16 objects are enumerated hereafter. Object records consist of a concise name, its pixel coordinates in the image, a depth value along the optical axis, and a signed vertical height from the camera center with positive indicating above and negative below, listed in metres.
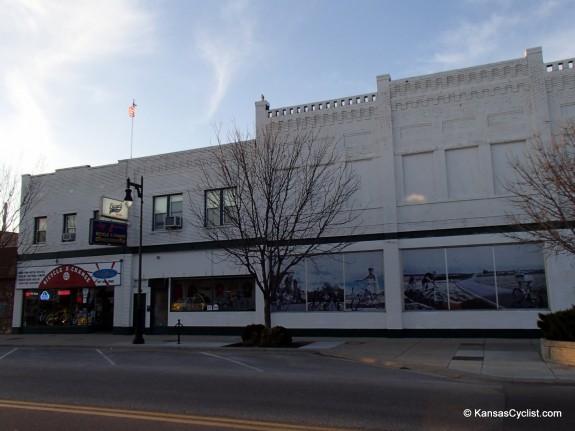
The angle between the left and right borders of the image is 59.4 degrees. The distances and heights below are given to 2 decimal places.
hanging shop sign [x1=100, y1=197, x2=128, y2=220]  24.50 +4.26
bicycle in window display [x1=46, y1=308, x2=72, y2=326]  27.09 -1.15
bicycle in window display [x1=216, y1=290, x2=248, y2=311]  23.22 -0.38
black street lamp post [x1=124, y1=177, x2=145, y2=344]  20.27 -0.75
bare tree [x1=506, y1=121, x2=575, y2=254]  13.04 +2.85
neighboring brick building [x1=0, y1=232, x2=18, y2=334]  28.05 +0.73
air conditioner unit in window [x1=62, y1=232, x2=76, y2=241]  27.23 +3.22
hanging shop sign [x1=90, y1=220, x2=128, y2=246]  24.05 +3.05
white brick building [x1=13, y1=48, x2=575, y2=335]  18.91 +2.59
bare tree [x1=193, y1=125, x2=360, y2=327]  18.59 +3.98
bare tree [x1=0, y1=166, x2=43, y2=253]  23.75 +4.76
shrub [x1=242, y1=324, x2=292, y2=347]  17.62 -1.52
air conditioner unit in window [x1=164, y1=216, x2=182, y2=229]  24.38 +3.48
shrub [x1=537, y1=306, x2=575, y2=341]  12.45 -0.92
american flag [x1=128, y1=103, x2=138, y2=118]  28.34 +10.34
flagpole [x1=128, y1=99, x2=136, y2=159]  28.34 +10.31
